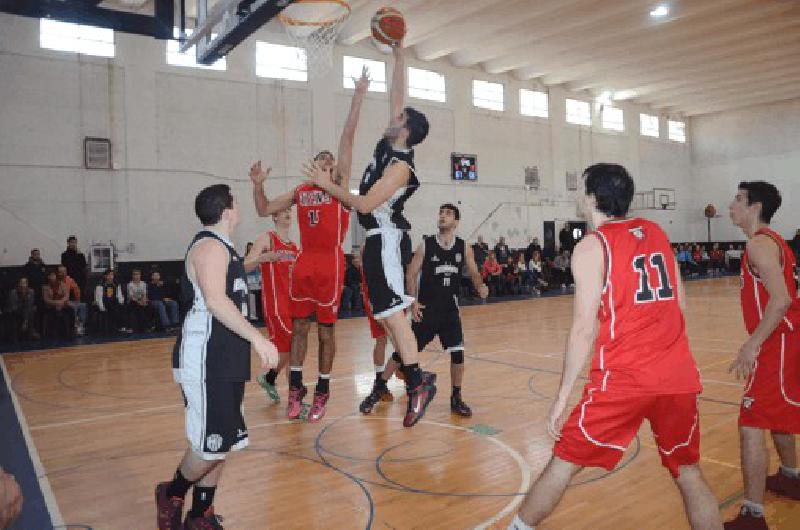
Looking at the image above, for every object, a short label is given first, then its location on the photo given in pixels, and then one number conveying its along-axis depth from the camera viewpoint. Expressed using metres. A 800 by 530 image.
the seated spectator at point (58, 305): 11.53
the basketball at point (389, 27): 4.98
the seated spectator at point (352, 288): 15.33
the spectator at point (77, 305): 11.99
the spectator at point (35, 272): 11.99
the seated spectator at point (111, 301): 12.17
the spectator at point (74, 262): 12.49
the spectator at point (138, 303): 12.38
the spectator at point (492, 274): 17.89
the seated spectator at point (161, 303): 12.48
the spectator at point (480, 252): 18.31
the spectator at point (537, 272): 19.39
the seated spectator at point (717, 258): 26.61
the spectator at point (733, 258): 26.39
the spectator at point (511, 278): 18.86
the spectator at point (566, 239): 21.77
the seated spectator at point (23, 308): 11.25
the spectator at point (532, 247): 20.55
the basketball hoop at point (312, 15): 7.50
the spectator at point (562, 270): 20.30
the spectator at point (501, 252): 19.05
